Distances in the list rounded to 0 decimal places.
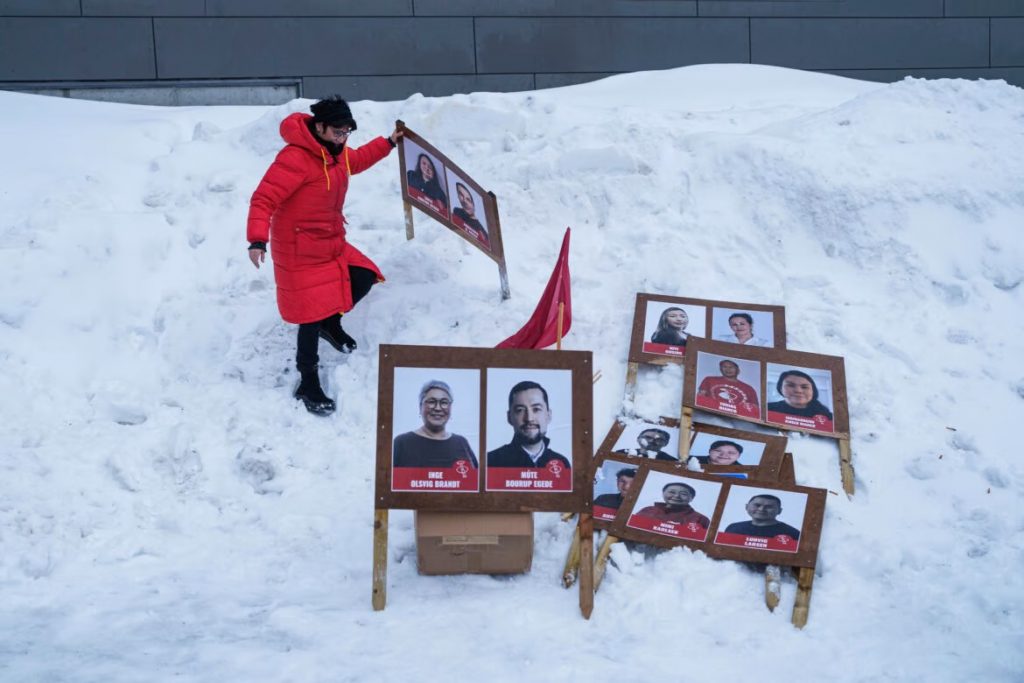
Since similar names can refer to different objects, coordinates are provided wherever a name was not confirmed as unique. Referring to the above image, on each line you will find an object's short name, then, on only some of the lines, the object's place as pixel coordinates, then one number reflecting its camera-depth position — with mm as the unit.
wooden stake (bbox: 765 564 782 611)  4977
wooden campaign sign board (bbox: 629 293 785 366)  6750
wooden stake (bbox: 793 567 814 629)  4879
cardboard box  5059
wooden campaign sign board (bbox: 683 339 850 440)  6262
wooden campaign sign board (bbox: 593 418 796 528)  5617
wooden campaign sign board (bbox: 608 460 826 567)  5223
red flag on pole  6480
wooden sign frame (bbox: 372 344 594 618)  4914
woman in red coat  6098
